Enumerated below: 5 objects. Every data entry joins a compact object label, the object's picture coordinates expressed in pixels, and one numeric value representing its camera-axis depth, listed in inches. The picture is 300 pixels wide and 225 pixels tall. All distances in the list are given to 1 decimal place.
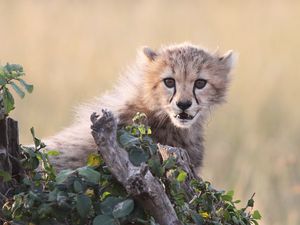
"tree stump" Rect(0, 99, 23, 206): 201.0
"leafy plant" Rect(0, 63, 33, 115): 199.5
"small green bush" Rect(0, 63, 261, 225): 189.2
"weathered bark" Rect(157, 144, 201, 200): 238.4
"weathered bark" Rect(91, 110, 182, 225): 189.2
